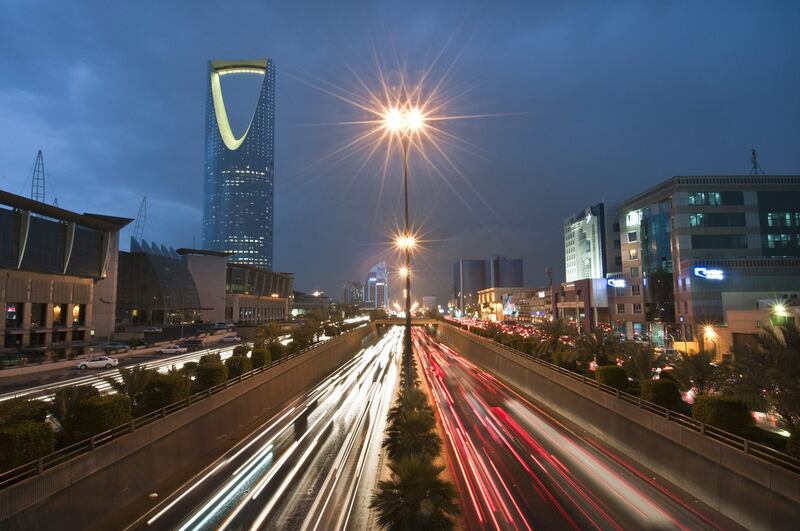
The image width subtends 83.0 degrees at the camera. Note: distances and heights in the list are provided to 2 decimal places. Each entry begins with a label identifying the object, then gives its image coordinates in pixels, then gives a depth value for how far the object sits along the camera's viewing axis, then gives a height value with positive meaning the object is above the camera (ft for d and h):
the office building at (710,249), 188.55 +24.58
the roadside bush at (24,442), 35.78 -11.47
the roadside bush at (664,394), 58.03 -12.01
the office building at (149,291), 341.00 +8.42
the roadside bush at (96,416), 44.83 -11.41
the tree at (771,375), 44.91 -7.96
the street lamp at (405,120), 71.20 +29.13
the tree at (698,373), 61.52 -9.84
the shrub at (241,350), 99.36 -11.02
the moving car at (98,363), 142.85 -19.42
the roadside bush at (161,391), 57.57 -11.57
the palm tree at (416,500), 29.35 -13.31
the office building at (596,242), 371.15 +50.08
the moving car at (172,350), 183.21 -19.56
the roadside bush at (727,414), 47.06 -11.93
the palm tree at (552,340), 107.51 -9.40
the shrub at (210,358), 76.43 -9.67
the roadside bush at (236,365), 85.05 -12.07
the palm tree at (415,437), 46.70 -14.48
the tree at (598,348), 90.48 -9.51
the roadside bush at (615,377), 70.23 -11.87
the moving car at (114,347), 180.36 -18.29
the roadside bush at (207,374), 71.03 -11.53
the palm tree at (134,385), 57.47 -10.65
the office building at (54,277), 205.87 +12.95
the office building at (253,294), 468.34 +8.61
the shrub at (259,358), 97.71 -12.18
